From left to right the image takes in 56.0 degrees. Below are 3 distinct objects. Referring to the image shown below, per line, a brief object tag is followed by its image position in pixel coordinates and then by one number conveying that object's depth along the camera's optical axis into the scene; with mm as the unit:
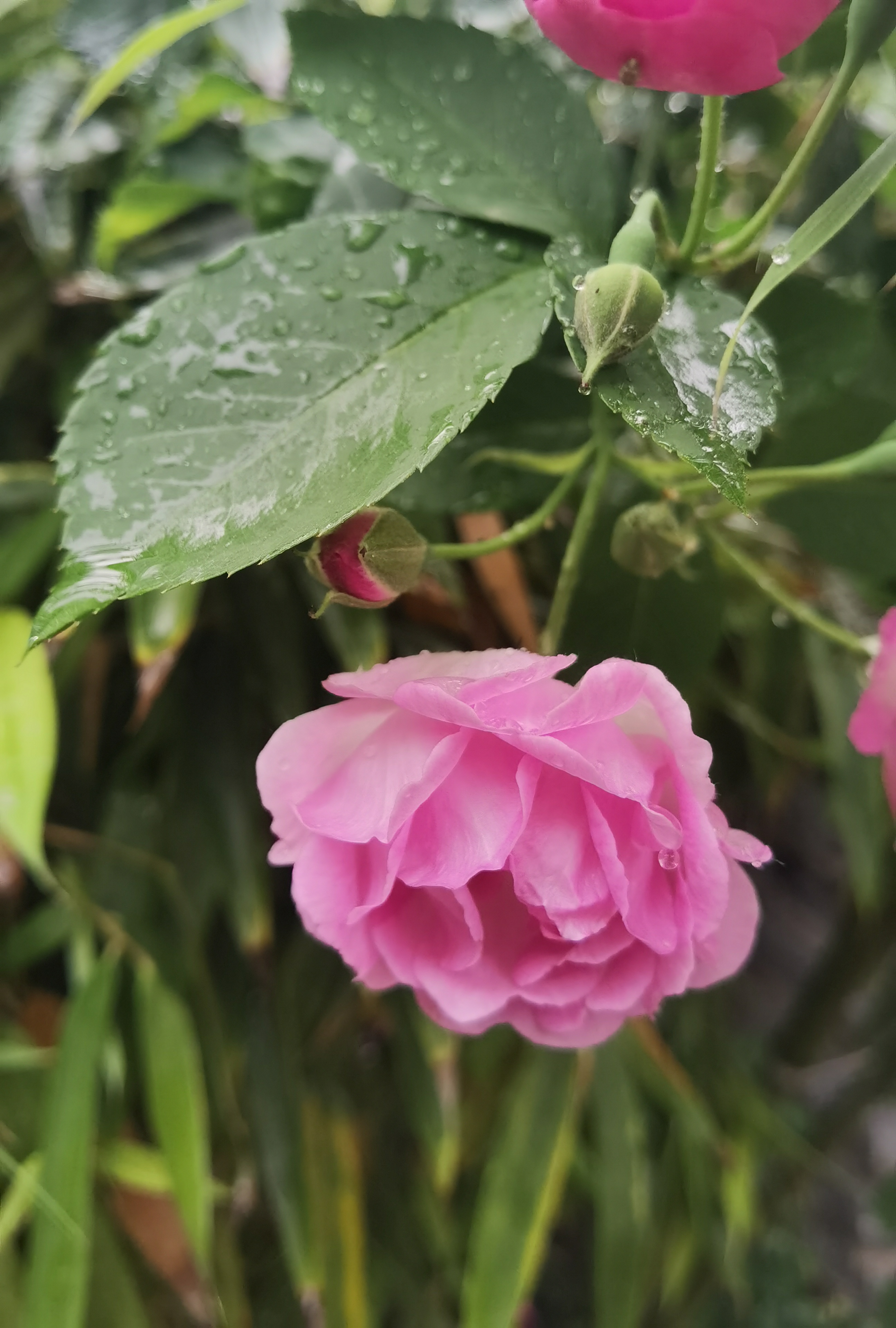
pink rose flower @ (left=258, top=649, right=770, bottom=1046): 210
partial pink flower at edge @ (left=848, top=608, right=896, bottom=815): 250
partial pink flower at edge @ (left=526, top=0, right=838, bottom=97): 200
